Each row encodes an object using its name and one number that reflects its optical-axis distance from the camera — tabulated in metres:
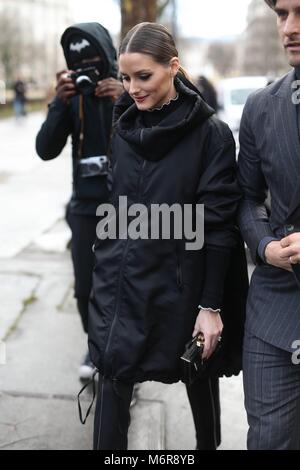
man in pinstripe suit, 1.84
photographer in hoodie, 2.94
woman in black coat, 2.11
